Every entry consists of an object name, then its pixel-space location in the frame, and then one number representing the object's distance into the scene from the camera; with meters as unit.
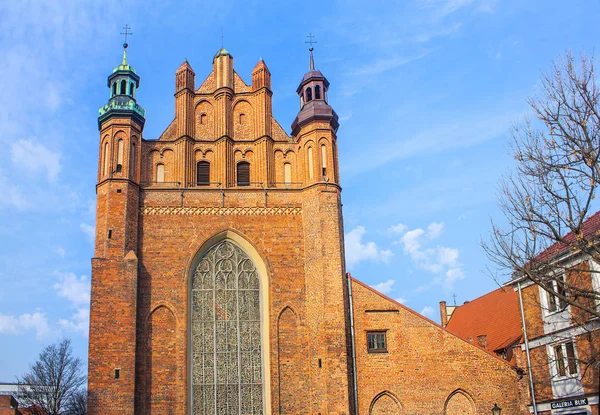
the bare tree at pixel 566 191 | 14.98
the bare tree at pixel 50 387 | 32.41
